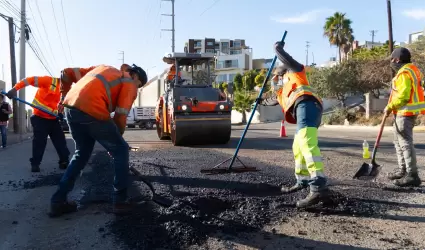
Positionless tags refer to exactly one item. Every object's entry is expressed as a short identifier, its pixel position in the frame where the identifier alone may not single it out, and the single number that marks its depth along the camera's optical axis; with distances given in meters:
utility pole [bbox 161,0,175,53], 47.84
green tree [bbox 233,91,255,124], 39.57
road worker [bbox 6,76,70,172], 6.68
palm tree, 40.56
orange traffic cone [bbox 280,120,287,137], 15.32
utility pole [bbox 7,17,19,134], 23.56
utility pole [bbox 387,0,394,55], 25.42
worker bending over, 3.86
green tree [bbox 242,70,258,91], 56.78
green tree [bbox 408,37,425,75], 22.49
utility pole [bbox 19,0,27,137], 22.58
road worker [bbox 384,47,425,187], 4.90
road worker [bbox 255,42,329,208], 3.90
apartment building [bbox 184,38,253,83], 74.44
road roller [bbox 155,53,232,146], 10.70
